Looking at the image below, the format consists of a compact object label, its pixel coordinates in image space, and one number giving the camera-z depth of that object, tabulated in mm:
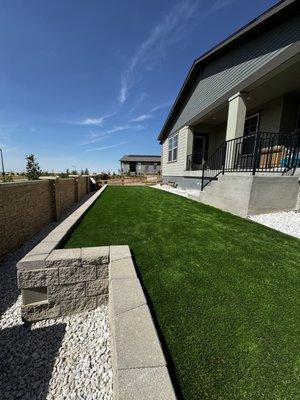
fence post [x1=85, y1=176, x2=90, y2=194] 13403
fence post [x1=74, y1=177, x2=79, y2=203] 9359
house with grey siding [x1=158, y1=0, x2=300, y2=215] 5559
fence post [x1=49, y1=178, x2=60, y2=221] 6378
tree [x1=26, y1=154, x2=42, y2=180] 19875
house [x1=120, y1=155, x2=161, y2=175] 45719
